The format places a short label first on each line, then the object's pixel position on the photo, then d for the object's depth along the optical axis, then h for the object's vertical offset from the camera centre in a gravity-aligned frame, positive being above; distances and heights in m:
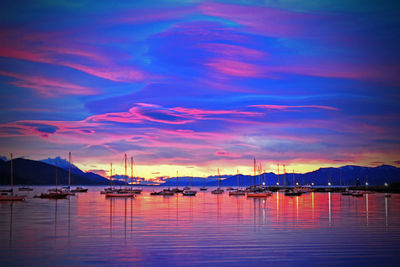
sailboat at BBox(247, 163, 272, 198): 107.22 -7.58
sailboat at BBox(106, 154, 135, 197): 105.69 -7.13
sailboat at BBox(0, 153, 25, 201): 81.69 -5.99
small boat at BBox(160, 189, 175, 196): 130.25 -8.37
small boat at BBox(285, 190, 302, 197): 125.51 -8.68
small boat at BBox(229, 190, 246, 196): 130.48 -8.91
